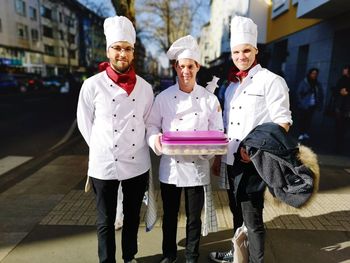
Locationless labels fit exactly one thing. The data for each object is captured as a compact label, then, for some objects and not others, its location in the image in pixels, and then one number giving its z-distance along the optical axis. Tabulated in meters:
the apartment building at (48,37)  39.81
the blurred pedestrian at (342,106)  7.13
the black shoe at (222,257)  3.03
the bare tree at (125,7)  9.76
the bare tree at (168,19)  27.55
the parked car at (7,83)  24.55
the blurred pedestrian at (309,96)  7.82
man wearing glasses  2.54
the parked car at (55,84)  30.33
